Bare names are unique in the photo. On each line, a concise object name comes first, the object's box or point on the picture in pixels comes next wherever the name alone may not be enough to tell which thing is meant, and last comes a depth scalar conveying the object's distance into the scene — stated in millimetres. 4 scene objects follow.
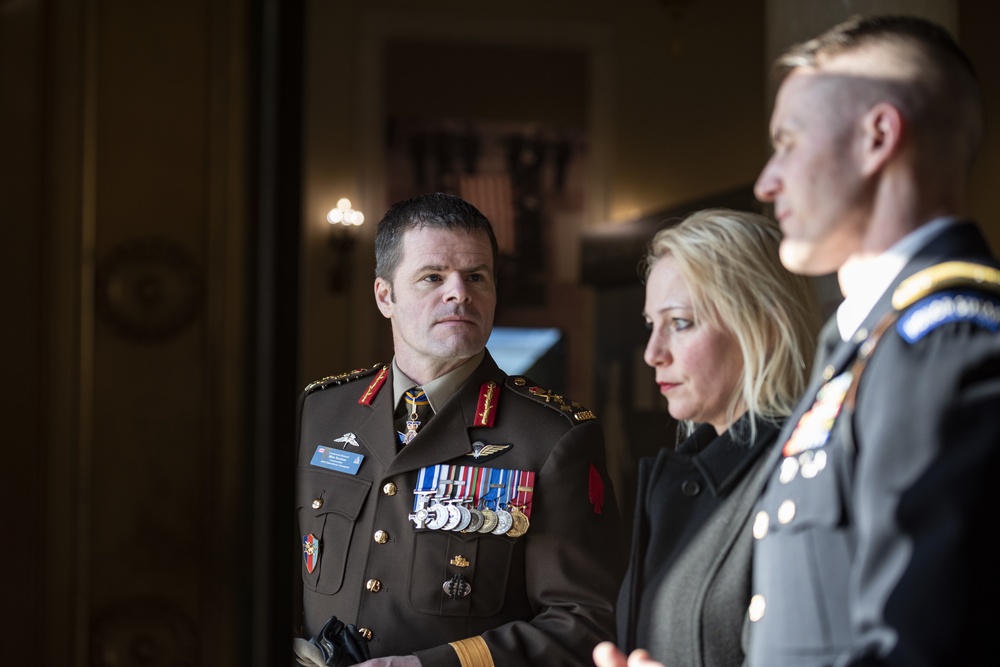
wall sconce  8940
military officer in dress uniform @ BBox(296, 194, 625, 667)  3663
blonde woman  3490
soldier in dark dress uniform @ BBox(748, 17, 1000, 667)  2948
